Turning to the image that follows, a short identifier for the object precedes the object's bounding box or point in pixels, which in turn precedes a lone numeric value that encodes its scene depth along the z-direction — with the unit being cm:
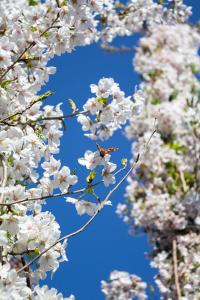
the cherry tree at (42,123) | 390
